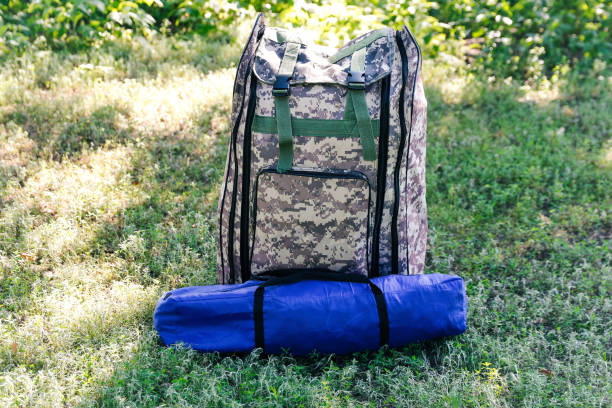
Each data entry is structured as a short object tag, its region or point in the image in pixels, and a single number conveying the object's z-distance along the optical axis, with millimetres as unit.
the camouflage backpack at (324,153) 2742
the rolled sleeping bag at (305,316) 2684
